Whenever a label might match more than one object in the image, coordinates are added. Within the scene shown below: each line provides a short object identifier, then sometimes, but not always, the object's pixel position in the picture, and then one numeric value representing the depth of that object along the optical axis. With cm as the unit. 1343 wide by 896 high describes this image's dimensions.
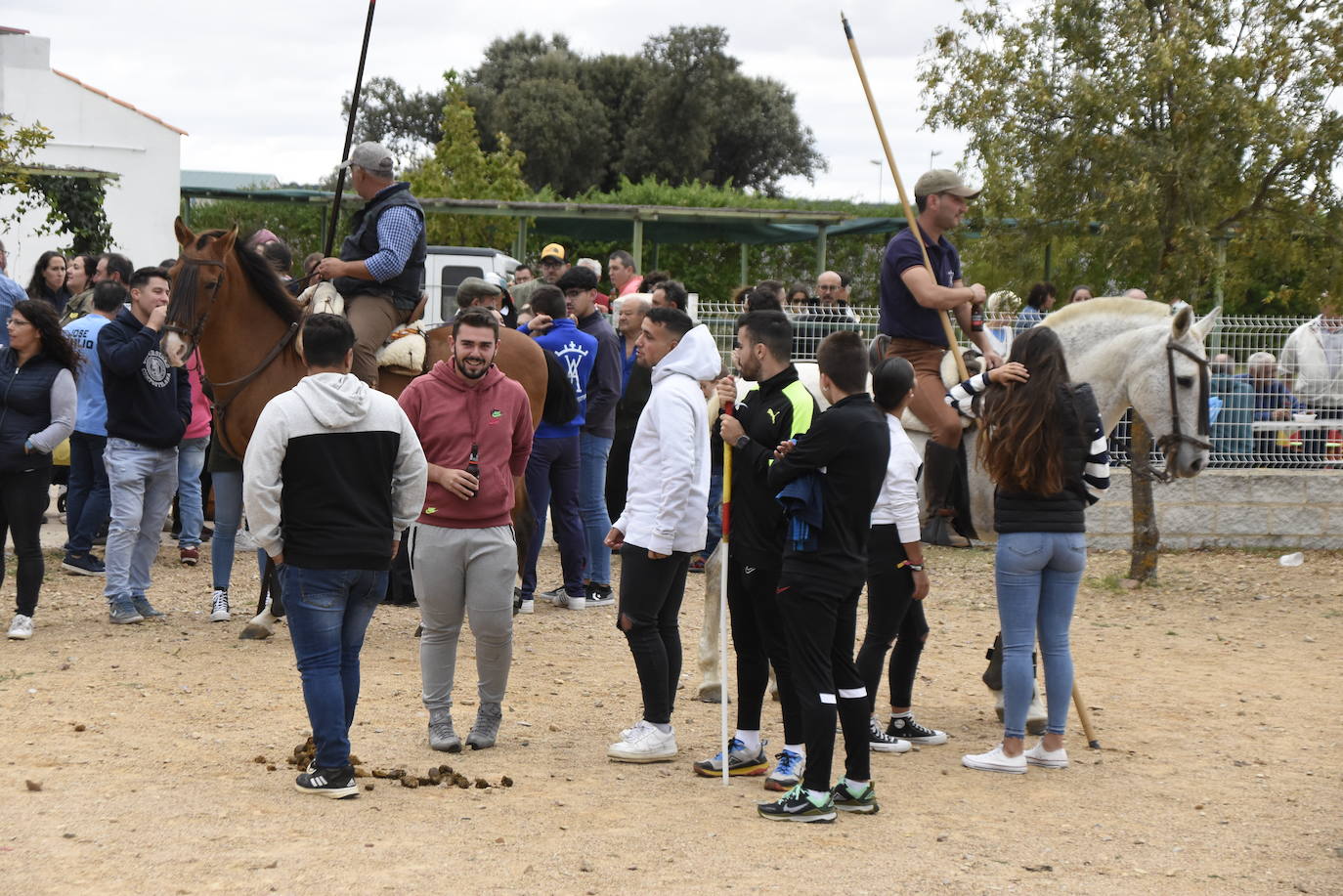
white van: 2339
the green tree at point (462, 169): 3403
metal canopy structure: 2455
